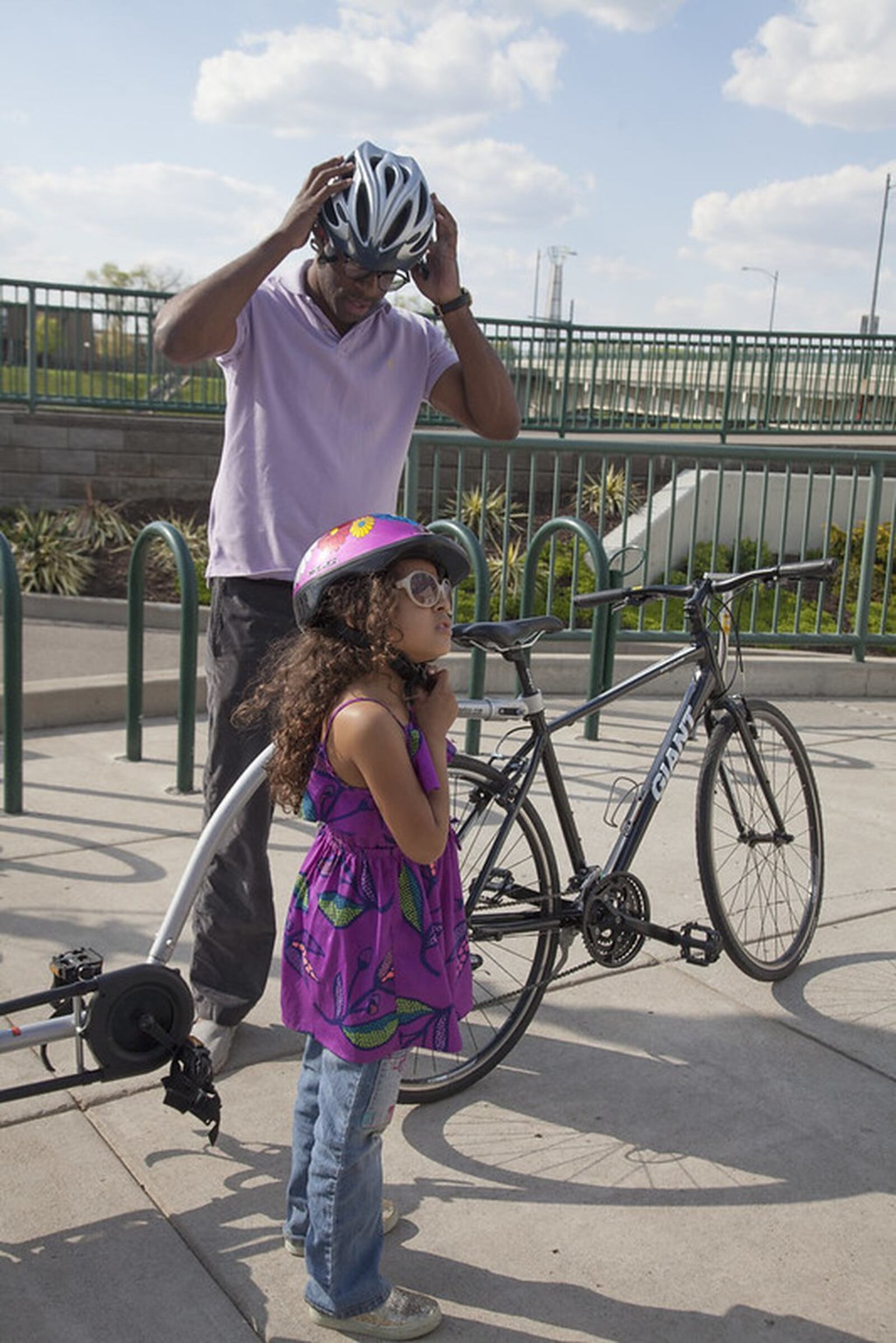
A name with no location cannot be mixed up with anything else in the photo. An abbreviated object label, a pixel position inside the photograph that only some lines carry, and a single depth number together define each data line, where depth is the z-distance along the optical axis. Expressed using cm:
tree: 7394
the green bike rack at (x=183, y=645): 522
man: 301
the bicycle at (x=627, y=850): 323
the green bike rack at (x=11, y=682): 485
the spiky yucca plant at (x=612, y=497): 1009
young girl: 234
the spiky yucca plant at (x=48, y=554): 1051
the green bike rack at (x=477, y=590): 601
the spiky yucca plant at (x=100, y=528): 1139
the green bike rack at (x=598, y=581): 611
